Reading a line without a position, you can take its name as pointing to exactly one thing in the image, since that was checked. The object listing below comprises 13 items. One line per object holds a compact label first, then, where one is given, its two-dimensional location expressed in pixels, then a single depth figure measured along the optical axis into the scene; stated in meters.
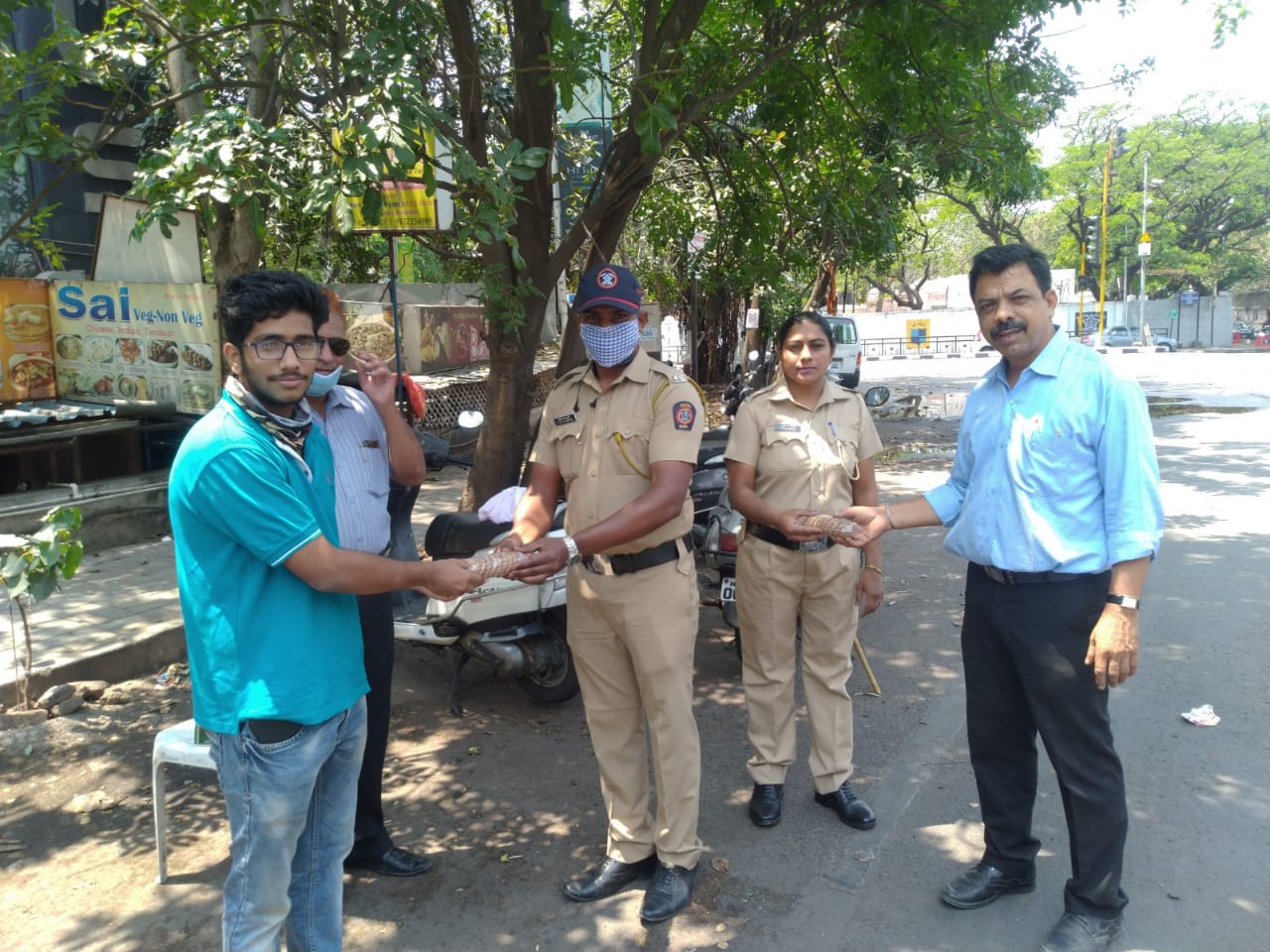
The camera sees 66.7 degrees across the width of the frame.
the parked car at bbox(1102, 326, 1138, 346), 40.22
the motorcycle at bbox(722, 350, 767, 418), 9.50
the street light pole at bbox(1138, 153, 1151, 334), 37.25
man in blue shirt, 2.70
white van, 21.83
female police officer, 3.71
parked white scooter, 4.59
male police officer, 3.11
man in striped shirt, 3.12
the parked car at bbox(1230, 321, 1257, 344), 47.31
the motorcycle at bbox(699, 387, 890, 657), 5.09
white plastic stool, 3.32
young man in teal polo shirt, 2.13
